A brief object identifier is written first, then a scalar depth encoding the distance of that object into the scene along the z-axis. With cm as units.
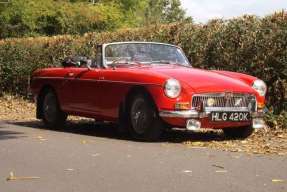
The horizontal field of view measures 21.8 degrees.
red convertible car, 1038
